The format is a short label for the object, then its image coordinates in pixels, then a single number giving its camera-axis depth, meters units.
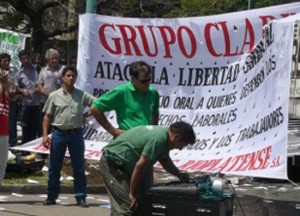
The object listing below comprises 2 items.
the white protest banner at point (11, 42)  19.30
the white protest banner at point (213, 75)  9.29
